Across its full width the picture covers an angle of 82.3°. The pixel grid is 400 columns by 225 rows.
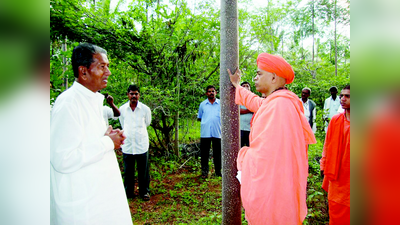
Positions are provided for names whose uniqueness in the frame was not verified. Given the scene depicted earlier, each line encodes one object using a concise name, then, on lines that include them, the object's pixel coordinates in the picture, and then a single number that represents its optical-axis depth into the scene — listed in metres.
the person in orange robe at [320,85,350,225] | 2.66
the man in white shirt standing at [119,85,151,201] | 4.52
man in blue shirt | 5.81
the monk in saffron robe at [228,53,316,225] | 2.10
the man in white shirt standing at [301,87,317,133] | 6.79
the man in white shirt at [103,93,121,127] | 3.84
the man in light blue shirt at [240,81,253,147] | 5.79
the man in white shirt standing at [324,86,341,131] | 6.96
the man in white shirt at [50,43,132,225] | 1.43
